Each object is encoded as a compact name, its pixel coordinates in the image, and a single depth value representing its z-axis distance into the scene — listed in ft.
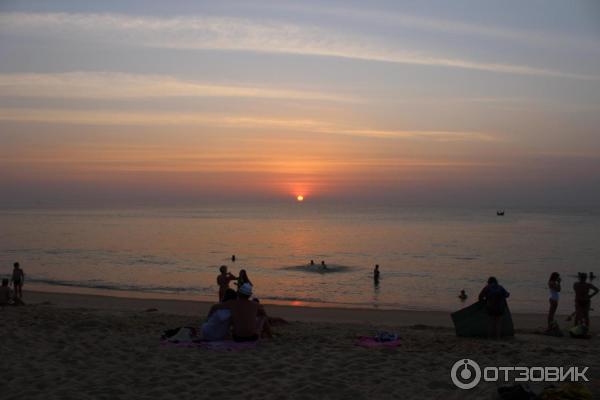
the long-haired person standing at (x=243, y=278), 40.06
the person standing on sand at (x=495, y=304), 37.10
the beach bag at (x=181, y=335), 31.94
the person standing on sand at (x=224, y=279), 47.83
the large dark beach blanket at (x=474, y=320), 37.37
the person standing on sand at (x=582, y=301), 41.88
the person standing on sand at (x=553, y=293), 43.65
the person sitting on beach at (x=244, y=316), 31.17
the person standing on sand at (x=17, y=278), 59.88
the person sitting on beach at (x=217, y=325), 31.48
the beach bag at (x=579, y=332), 39.65
